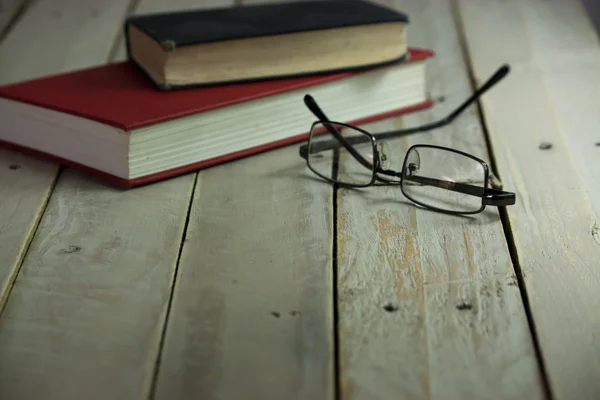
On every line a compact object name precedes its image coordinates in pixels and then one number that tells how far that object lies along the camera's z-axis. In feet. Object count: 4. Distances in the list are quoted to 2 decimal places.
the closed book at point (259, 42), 2.64
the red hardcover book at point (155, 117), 2.50
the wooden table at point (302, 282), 1.97
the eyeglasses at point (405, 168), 2.41
